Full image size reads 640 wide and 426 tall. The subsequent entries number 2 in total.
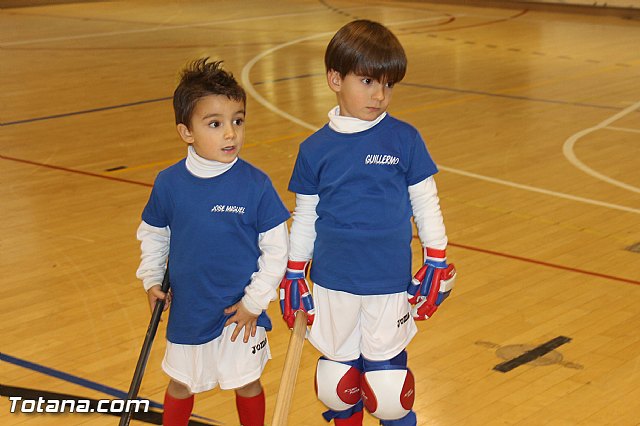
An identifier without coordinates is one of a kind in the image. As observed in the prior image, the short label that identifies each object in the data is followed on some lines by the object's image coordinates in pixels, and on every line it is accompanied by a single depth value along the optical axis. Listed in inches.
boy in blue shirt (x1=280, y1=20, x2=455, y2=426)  200.6
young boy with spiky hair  198.0
